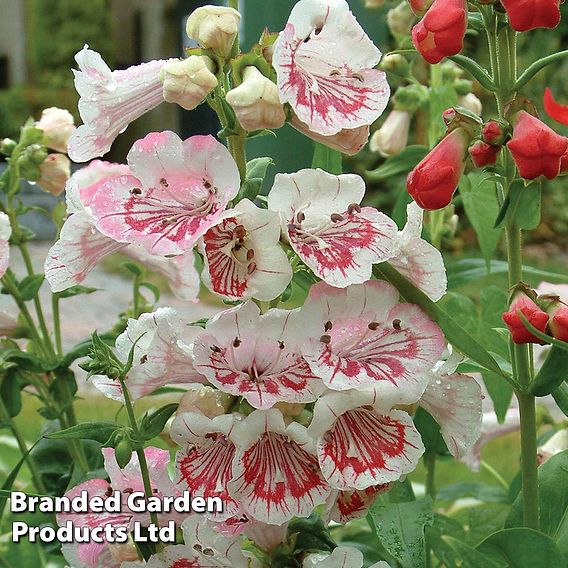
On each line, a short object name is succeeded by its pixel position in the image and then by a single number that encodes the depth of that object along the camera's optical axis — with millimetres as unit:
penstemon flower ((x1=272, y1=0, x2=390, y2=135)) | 601
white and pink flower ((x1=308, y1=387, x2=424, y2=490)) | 600
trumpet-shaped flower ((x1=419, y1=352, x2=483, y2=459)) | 632
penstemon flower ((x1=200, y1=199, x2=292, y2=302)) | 599
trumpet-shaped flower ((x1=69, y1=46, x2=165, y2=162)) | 620
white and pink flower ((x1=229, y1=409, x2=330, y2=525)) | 604
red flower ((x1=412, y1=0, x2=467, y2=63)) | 619
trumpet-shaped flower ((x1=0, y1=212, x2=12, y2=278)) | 687
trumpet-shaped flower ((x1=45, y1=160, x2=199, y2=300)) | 618
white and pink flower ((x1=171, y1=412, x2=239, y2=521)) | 610
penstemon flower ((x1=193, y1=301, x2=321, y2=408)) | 602
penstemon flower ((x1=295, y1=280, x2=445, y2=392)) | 602
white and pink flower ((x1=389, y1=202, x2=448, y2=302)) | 622
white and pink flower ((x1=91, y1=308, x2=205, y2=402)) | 620
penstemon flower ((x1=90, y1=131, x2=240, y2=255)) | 598
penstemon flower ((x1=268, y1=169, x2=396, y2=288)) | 598
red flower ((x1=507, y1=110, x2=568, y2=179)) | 616
